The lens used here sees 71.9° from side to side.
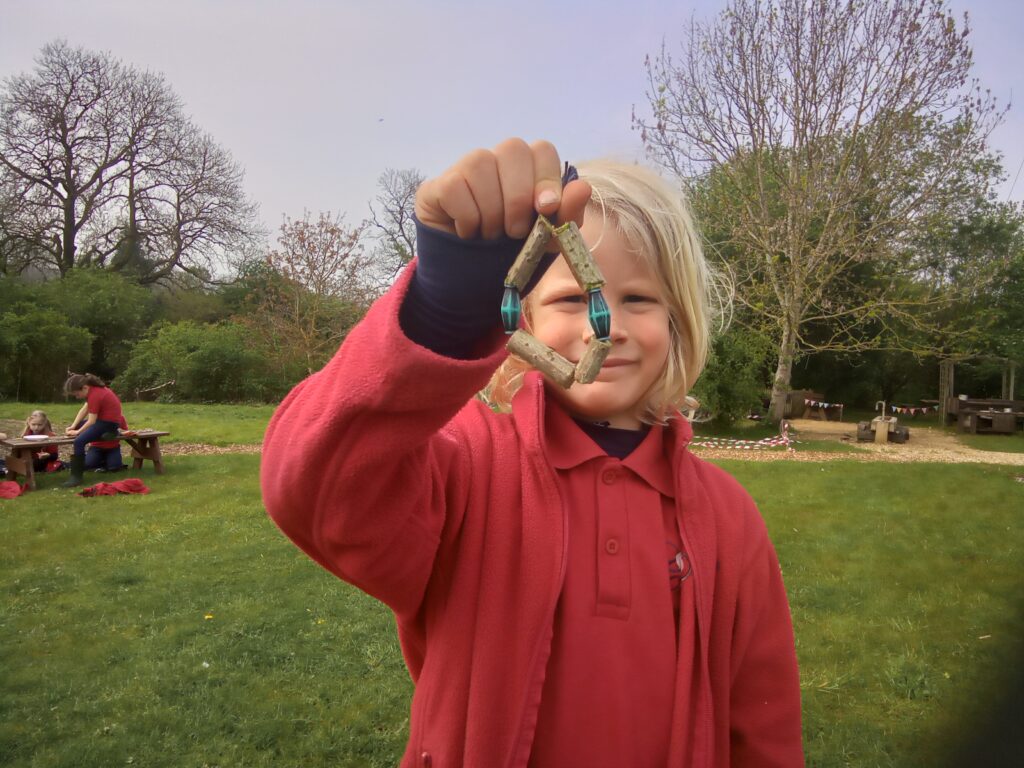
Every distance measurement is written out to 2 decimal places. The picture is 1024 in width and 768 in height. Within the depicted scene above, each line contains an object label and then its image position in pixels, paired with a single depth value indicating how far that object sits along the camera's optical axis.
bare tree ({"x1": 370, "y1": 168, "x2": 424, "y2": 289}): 26.46
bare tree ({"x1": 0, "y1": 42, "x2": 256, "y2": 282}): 27.47
